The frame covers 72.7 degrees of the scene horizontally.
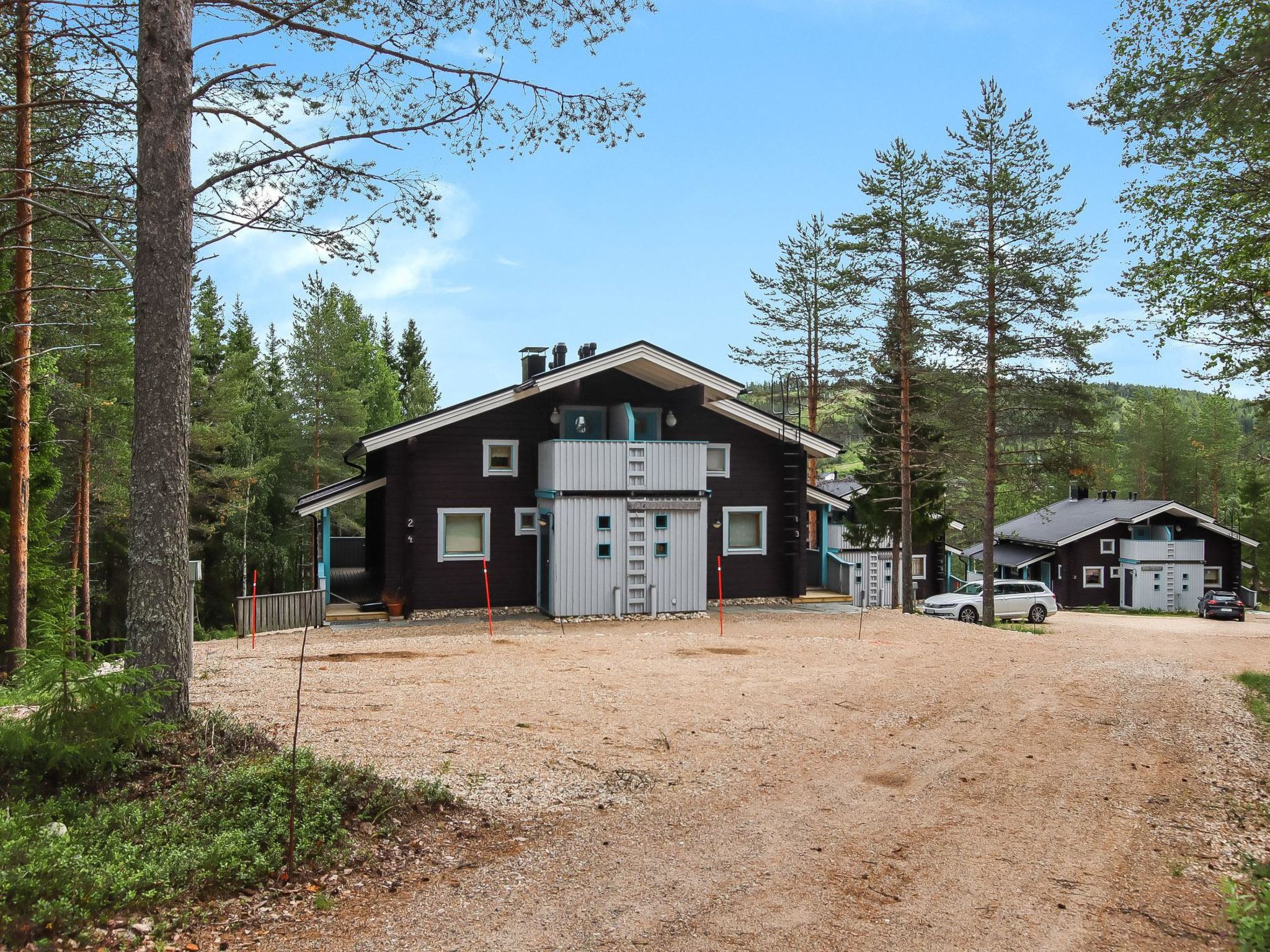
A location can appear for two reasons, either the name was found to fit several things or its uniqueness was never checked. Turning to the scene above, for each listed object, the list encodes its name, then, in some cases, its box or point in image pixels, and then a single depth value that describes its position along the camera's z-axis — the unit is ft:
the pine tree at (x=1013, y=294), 83.71
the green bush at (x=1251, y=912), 13.44
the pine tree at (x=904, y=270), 85.81
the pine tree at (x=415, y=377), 161.48
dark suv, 125.59
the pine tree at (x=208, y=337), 129.70
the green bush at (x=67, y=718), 19.21
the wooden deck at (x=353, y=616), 63.98
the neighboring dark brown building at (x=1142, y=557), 143.84
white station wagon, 96.17
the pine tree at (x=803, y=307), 117.38
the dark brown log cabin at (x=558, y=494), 63.41
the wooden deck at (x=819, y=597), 75.72
